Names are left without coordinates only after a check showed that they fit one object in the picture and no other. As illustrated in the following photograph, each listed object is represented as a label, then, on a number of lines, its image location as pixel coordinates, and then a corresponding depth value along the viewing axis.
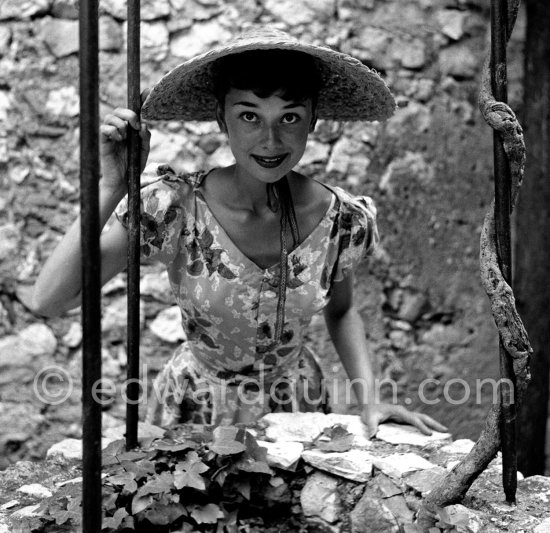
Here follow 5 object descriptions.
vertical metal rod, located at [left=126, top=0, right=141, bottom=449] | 1.43
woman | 1.56
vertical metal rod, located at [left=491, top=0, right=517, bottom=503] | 1.26
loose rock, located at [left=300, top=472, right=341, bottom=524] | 1.55
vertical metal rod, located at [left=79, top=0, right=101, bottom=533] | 1.11
